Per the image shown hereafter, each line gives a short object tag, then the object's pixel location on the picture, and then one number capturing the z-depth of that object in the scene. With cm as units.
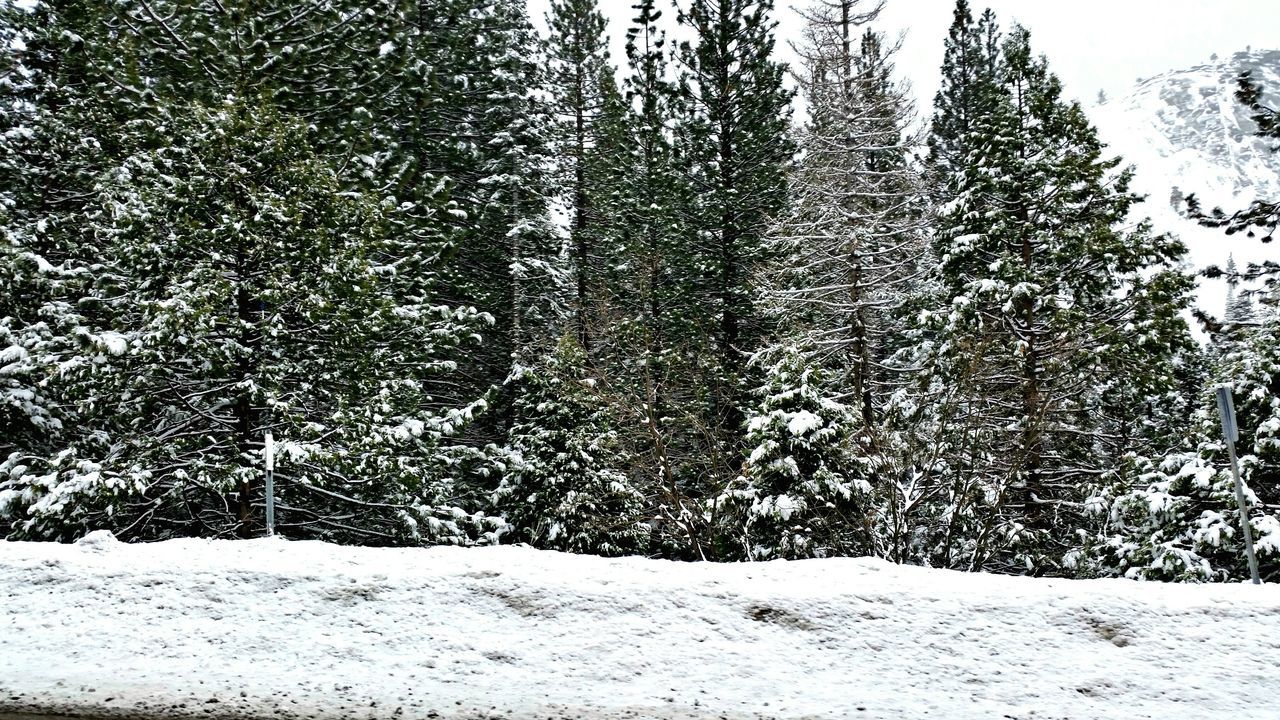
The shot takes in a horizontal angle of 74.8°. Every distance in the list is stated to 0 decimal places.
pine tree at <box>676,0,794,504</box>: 2084
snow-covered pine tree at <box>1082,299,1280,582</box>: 1025
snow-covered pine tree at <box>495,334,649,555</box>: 1756
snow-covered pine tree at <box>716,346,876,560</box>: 1312
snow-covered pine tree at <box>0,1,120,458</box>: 1088
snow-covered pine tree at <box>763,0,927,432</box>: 1650
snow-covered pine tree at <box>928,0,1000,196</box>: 2675
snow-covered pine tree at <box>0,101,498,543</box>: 995
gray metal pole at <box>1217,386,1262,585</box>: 662
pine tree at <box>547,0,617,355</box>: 2444
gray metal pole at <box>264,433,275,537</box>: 705
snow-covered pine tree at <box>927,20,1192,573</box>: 1397
